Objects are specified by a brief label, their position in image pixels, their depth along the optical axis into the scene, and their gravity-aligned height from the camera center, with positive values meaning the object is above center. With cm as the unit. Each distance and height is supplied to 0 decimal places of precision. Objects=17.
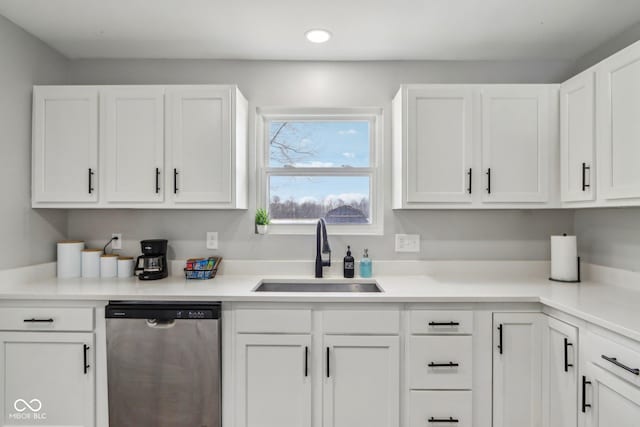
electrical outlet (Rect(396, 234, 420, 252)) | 263 -21
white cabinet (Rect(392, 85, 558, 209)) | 230 +44
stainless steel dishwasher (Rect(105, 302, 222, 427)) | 195 -81
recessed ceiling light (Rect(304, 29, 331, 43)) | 224 +111
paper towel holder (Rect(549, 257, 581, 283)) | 235 -43
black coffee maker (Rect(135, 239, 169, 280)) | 241 -32
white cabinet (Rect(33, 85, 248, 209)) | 233 +43
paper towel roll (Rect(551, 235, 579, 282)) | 234 -28
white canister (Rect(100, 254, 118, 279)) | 248 -36
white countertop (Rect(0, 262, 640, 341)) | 185 -44
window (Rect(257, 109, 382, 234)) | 273 +33
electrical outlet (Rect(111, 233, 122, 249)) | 264 -21
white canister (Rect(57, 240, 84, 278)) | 246 -32
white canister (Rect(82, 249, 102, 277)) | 248 -35
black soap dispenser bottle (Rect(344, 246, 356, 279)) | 251 -37
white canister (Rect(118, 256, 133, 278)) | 250 -37
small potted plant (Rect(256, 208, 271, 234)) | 259 -6
